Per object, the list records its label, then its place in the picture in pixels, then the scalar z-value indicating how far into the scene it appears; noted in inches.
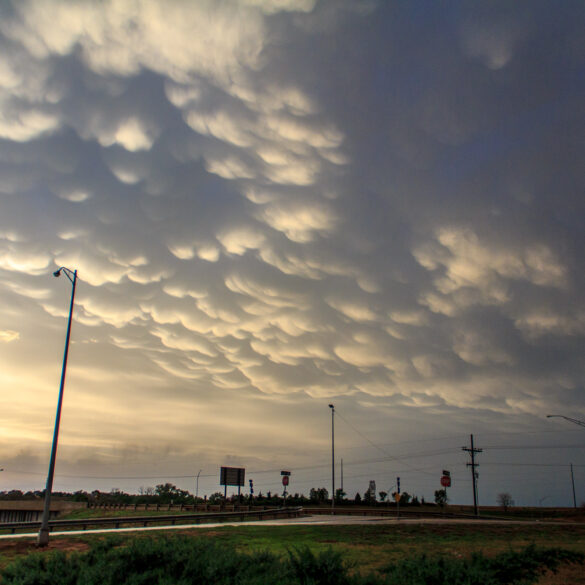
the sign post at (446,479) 2844.5
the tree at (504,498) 6211.1
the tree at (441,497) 4807.3
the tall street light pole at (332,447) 2709.2
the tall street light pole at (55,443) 916.6
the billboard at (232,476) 3280.0
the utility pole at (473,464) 3408.5
